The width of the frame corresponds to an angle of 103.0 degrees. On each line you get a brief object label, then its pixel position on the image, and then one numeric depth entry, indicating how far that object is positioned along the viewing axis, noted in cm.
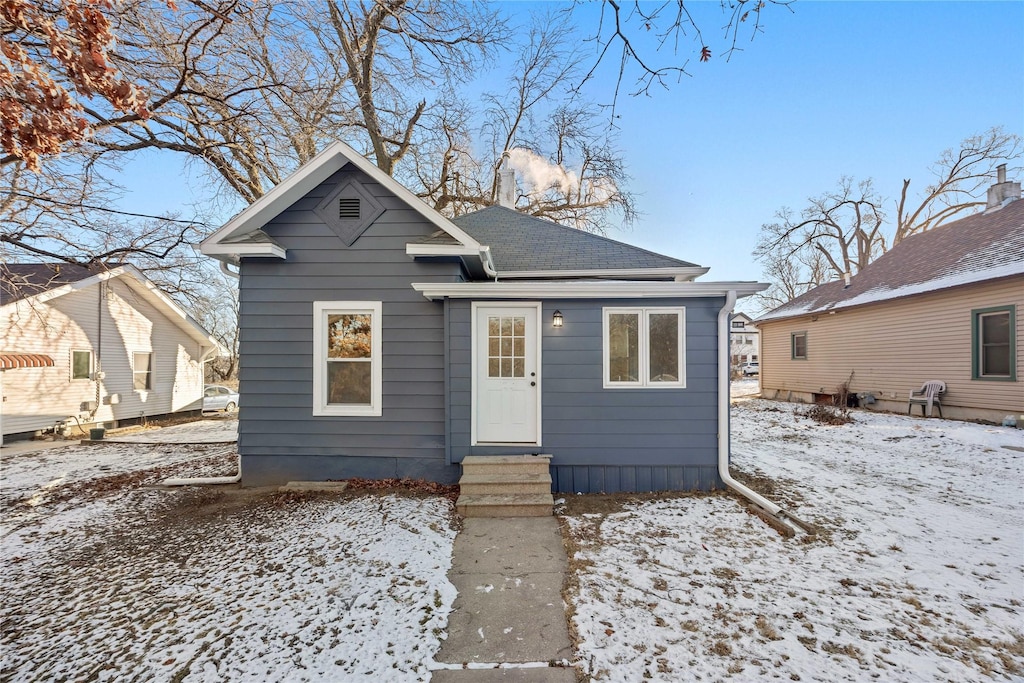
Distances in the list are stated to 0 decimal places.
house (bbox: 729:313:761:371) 3944
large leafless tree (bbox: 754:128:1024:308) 2014
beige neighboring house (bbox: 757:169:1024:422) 913
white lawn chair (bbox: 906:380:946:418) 1020
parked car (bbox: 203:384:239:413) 1489
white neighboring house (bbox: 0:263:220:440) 930
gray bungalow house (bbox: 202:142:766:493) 525
